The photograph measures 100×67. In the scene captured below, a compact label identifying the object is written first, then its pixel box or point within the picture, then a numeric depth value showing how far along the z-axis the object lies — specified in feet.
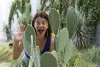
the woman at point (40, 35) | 6.48
